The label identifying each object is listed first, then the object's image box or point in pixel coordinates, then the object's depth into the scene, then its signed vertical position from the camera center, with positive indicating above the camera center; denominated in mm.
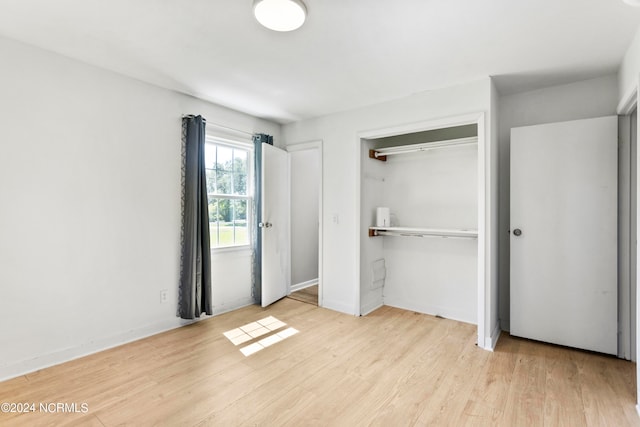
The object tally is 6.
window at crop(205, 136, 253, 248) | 3717 +266
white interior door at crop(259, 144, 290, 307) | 3951 -157
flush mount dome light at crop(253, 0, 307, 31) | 1754 +1145
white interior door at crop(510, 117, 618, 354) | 2682 -189
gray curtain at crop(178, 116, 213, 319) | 3242 -161
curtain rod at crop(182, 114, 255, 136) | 3331 +999
